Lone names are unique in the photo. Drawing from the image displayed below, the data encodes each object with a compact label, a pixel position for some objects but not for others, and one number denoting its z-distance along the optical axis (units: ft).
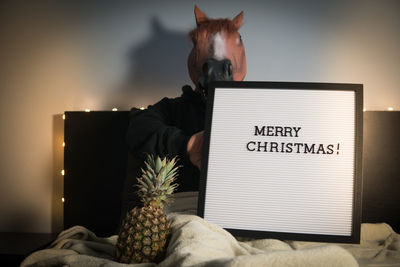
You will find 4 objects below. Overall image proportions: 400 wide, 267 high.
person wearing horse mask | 4.37
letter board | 3.01
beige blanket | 2.20
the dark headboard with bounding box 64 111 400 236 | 6.17
